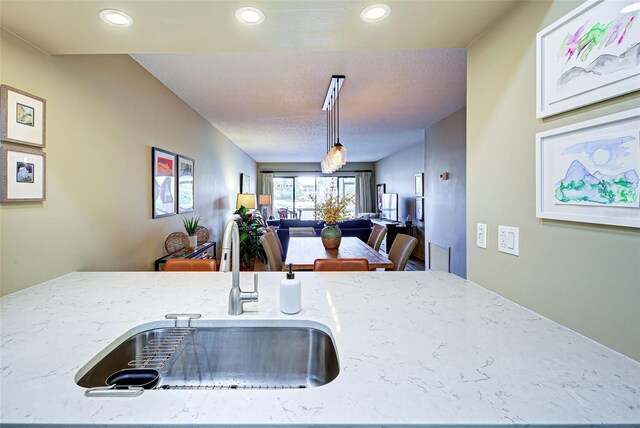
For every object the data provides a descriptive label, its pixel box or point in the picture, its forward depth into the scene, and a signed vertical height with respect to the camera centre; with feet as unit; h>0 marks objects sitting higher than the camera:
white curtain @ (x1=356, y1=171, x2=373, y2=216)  35.19 +2.35
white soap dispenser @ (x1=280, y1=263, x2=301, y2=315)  3.86 -1.03
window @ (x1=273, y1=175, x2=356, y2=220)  35.70 +2.61
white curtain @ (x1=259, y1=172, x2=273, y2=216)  34.86 +3.20
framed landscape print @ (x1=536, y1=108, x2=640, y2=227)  2.77 +0.43
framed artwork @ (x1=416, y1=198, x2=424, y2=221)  21.98 +0.22
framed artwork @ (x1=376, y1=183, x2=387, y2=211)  31.38 +2.18
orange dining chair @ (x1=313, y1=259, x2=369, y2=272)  6.91 -1.16
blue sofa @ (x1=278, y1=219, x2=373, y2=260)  16.29 -0.80
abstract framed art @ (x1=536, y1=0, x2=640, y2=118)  2.77 +1.56
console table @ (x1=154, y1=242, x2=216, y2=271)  9.73 -1.43
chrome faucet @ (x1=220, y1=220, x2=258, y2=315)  3.84 -0.78
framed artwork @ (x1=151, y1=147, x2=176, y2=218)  9.95 +1.03
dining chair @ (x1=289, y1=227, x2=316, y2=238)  17.13 -1.06
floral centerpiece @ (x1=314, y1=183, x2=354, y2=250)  11.49 -0.16
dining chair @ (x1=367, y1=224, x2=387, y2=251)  13.00 -1.02
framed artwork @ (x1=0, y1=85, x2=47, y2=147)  4.71 +1.51
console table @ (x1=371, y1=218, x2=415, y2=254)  21.84 -1.26
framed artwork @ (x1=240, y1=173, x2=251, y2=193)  24.64 +2.46
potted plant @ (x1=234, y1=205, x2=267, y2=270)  17.26 -1.75
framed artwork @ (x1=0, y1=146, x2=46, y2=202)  4.74 +0.59
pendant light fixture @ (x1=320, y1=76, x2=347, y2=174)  10.99 +4.48
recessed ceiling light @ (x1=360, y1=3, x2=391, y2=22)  4.38 +2.90
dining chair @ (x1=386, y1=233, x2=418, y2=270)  9.30 -1.16
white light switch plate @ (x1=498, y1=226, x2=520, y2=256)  4.19 -0.37
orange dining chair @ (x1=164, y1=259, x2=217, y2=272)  6.74 -1.16
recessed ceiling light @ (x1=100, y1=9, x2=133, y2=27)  4.54 +2.91
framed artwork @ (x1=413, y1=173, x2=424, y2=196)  21.59 +2.08
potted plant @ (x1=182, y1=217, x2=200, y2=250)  11.18 -0.69
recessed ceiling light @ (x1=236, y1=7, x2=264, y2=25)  4.50 +2.92
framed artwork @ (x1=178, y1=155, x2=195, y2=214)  11.94 +1.13
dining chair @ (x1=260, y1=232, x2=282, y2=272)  9.98 -1.30
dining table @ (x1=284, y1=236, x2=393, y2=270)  9.21 -1.40
